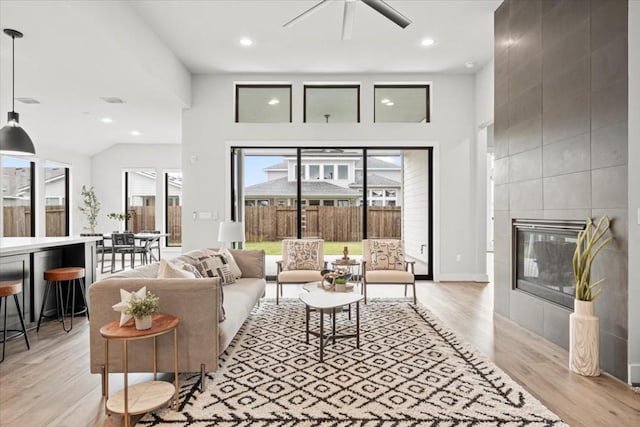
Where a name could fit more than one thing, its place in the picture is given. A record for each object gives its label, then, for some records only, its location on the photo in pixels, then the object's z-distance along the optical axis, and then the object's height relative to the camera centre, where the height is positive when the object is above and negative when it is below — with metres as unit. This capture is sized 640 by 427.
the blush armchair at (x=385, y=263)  4.63 -0.67
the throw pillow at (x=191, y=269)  3.10 -0.47
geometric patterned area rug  2.13 -1.18
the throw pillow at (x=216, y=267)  3.72 -0.56
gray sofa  2.41 -0.71
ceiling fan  3.29 +1.87
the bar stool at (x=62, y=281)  3.88 -0.80
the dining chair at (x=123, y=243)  7.52 -0.59
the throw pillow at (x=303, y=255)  5.16 -0.58
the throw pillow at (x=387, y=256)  5.01 -0.58
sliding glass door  6.55 +0.28
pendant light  3.71 +0.79
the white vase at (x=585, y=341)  2.70 -0.95
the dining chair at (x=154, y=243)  8.32 -0.71
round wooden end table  2.03 -1.08
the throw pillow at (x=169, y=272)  2.73 -0.43
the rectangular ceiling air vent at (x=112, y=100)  5.92 +1.88
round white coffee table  3.03 -0.76
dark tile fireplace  3.27 -0.44
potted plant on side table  2.09 -0.55
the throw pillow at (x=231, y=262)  4.20 -0.56
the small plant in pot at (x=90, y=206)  8.90 +0.21
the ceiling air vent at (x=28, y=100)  5.94 +1.86
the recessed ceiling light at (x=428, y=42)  5.11 +2.40
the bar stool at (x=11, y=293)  3.11 -0.66
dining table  7.78 -0.56
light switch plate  6.30 -0.03
